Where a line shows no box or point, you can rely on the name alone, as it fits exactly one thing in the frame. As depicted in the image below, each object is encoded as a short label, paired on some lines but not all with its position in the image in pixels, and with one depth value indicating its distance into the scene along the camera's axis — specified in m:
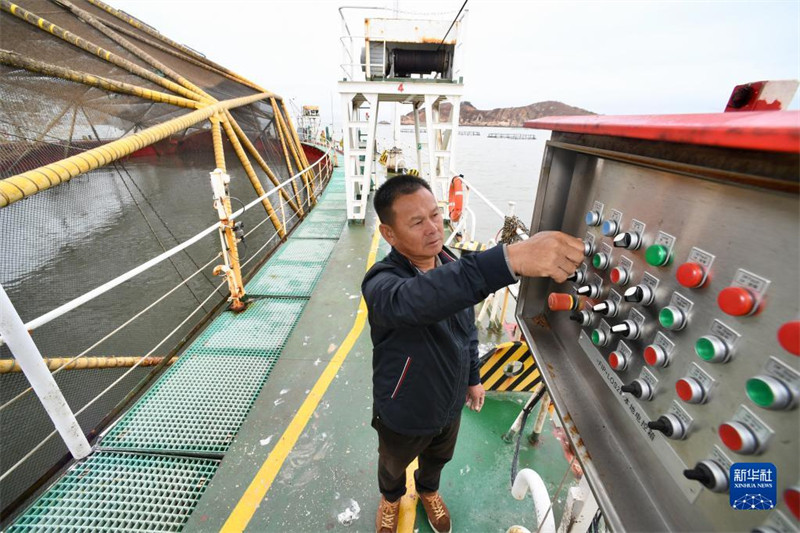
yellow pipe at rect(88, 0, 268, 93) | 6.62
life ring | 6.60
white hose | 1.35
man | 1.03
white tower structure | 6.22
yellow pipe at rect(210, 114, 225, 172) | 5.15
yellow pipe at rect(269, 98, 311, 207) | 10.05
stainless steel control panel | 0.62
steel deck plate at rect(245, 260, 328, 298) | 4.38
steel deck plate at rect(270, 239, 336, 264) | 5.45
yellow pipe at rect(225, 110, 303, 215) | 6.55
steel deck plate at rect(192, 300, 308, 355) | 3.33
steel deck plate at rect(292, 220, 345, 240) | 6.64
